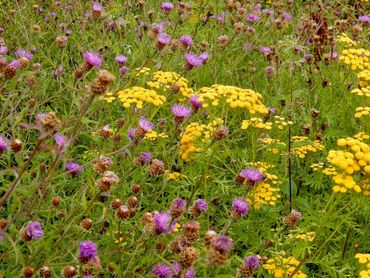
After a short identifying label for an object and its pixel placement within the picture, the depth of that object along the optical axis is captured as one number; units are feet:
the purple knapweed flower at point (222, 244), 3.73
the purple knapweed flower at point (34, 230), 5.79
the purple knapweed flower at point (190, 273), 5.66
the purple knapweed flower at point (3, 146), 5.86
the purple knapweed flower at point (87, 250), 5.19
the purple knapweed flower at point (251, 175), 7.27
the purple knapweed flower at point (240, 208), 6.31
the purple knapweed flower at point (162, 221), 5.59
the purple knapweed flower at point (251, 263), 5.29
